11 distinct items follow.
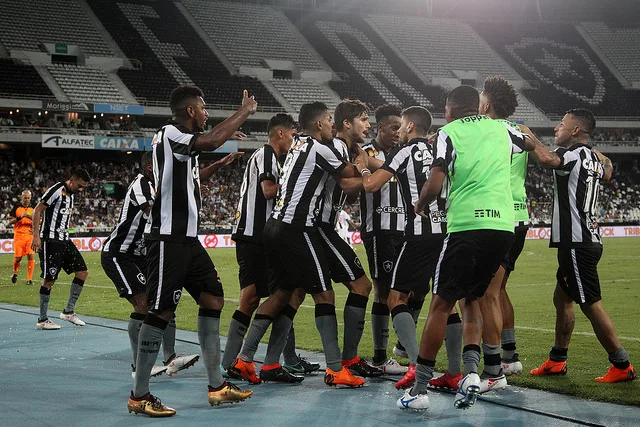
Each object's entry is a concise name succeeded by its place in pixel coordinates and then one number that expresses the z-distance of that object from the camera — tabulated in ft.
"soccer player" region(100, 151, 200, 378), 25.04
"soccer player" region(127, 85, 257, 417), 18.58
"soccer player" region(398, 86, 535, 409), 18.22
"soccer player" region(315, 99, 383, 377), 22.07
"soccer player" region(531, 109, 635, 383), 21.89
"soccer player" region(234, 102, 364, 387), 21.40
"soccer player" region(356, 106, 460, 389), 21.63
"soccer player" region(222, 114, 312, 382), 23.27
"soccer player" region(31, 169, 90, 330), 36.52
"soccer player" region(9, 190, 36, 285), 63.21
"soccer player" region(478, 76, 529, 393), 20.27
